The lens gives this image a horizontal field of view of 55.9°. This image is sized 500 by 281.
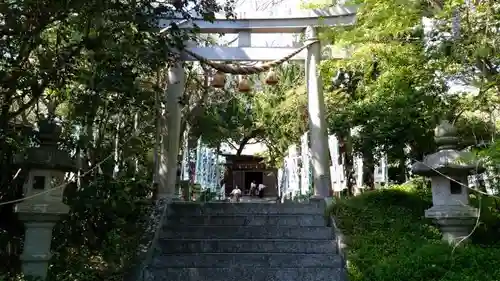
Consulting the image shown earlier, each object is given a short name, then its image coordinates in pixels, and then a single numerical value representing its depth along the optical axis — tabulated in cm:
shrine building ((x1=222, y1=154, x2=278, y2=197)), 2519
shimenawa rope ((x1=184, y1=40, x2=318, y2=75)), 825
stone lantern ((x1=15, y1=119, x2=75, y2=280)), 466
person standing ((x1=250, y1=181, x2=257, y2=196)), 2380
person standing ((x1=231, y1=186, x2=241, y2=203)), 1695
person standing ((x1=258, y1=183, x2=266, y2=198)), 2166
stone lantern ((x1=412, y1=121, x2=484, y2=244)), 544
